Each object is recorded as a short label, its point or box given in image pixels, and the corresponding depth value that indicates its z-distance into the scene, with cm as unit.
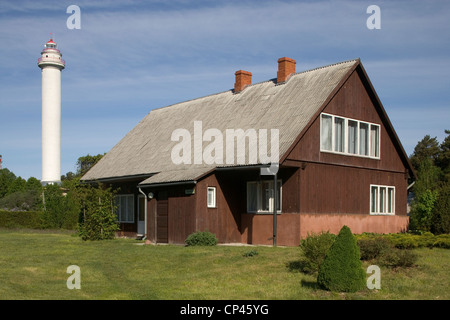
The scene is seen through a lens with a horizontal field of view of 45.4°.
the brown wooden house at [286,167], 2081
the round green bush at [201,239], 2066
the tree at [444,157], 5141
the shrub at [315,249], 1347
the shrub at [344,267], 1167
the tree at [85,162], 7850
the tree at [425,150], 5507
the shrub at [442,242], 1770
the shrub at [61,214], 3781
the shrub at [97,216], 2467
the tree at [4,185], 7212
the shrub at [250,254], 1638
